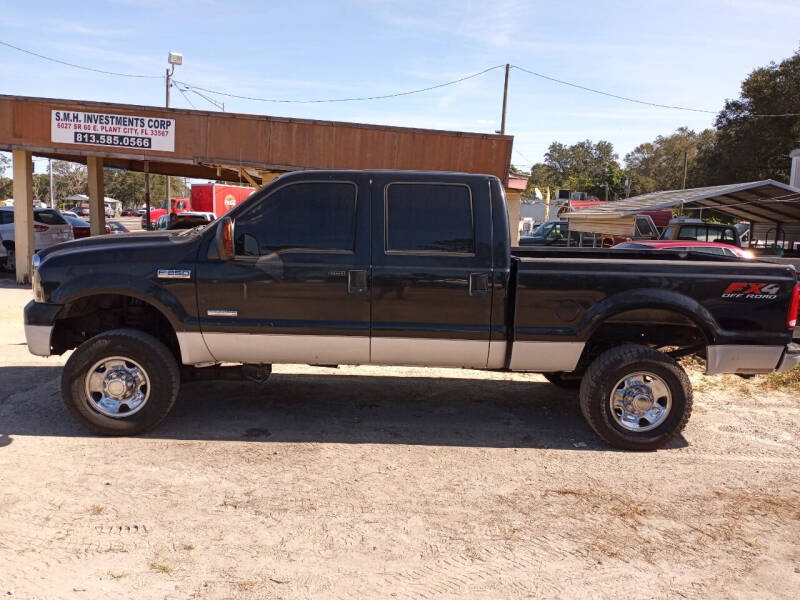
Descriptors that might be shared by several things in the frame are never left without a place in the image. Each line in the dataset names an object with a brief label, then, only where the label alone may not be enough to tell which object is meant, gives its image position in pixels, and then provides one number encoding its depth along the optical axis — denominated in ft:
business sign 45.52
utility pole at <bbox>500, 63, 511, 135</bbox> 102.13
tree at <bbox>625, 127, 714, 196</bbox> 234.27
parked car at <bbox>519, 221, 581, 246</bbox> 88.89
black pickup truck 15.96
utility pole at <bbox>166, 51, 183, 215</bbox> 103.50
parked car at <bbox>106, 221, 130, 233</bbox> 90.34
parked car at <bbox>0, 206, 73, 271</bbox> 53.42
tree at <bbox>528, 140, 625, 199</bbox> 341.62
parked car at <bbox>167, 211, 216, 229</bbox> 68.15
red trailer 106.11
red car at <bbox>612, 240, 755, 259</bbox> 37.10
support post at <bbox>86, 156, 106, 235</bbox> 53.11
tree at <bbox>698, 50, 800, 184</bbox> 126.11
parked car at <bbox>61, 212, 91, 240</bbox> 61.46
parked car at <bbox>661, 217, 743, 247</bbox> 56.65
